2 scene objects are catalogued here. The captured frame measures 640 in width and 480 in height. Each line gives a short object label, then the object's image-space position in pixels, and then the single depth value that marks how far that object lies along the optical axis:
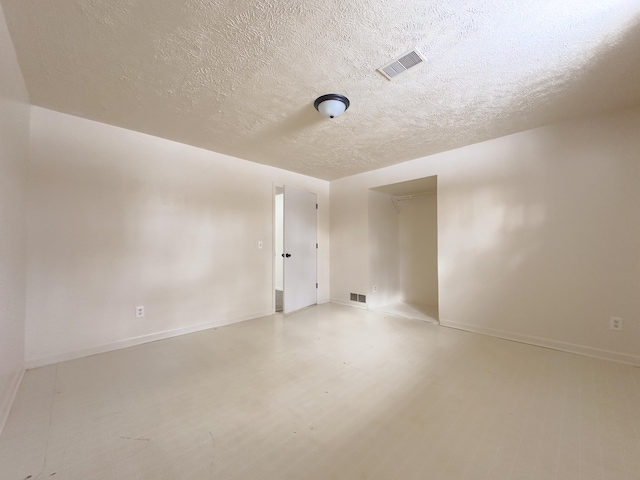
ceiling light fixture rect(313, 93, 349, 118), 2.07
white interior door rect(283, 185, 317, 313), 4.03
